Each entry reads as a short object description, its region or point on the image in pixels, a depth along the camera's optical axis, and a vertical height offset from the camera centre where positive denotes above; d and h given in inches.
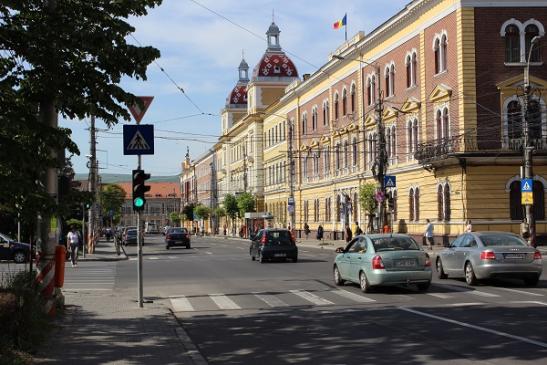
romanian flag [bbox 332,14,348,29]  2138.3 +560.3
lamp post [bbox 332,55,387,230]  1579.7 +108.0
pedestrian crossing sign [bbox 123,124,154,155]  620.1 +68.9
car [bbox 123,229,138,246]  2615.7 -51.7
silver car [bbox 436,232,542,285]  740.0 -39.2
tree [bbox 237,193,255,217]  3595.0 +89.2
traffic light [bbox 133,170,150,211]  632.4 +29.3
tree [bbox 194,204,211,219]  4849.9 +66.0
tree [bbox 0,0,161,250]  389.1 +81.4
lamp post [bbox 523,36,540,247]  1293.1 +99.3
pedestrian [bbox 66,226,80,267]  1307.8 -33.6
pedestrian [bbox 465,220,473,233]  1472.7 -13.7
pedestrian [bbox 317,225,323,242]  2457.2 -36.4
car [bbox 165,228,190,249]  2207.2 -45.9
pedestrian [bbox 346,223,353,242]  1899.6 -33.8
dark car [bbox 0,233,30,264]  1380.4 -48.6
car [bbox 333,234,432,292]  692.1 -39.3
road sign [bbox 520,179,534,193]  1268.5 +54.7
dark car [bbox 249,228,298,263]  1326.3 -43.1
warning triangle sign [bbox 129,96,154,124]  593.0 +88.0
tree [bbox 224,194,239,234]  3846.0 +83.6
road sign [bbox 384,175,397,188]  1652.3 +85.7
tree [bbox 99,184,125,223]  4347.9 +152.2
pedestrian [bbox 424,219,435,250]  1648.6 -31.4
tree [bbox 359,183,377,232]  1935.3 +57.9
